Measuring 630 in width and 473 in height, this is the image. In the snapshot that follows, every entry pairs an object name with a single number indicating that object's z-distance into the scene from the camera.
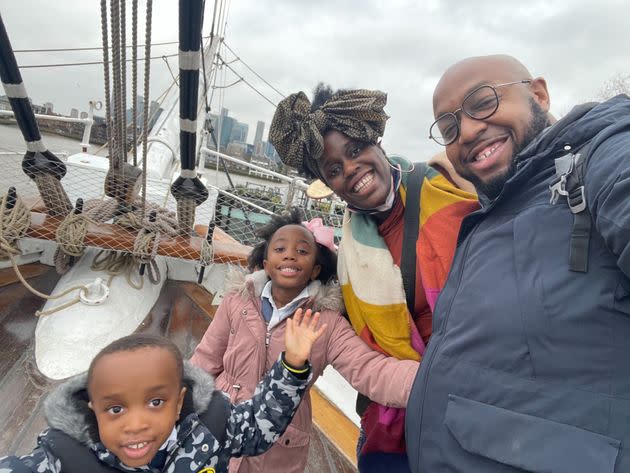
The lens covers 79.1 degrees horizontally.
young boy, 0.83
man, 0.60
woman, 1.12
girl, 1.28
